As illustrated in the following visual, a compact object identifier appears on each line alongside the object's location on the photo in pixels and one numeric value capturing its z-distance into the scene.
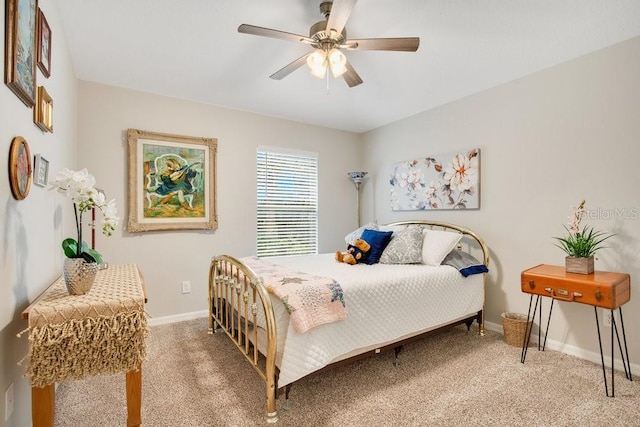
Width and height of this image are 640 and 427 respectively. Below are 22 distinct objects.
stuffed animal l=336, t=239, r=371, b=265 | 3.01
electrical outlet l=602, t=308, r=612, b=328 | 2.42
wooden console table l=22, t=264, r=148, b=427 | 1.19
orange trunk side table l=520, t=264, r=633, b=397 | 2.04
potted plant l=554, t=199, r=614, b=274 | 2.31
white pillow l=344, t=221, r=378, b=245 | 3.61
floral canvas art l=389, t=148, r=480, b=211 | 3.32
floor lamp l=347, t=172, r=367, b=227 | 4.45
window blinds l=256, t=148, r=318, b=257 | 4.06
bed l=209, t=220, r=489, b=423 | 1.80
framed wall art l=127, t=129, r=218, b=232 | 3.24
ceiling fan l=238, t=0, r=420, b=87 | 1.86
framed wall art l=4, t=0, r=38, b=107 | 1.20
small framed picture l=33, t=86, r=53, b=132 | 1.57
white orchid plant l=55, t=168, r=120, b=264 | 1.49
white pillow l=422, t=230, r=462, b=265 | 2.97
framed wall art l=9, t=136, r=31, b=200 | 1.24
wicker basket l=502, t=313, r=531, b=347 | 2.70
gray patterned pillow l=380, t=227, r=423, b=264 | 3.01
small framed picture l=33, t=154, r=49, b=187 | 1.56
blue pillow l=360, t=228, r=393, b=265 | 3.07
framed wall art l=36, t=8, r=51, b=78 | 1.59
